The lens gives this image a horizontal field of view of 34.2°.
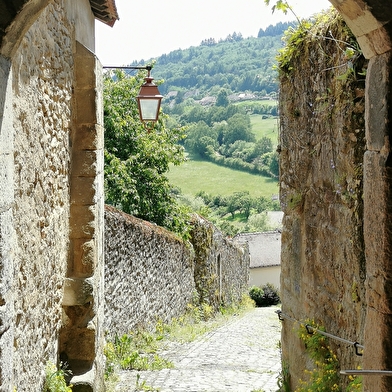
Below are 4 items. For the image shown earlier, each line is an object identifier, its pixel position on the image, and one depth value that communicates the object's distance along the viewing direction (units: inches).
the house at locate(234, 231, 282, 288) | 1519.4
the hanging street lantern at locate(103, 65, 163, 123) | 309.3
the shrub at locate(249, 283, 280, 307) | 1036.5
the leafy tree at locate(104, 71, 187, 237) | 560.4
